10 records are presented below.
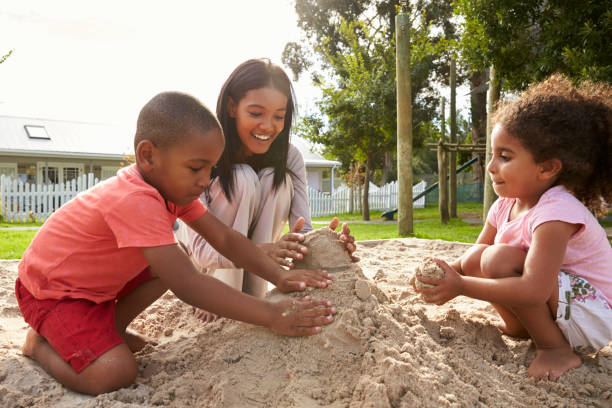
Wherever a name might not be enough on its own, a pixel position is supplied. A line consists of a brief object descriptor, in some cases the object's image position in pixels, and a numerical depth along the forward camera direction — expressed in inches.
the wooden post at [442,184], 395.9
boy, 65.5
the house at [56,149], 643.0
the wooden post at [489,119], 251.2
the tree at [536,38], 188.7
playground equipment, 500.3
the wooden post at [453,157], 440.1
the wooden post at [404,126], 265.6
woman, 101.8
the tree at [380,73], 503.5
